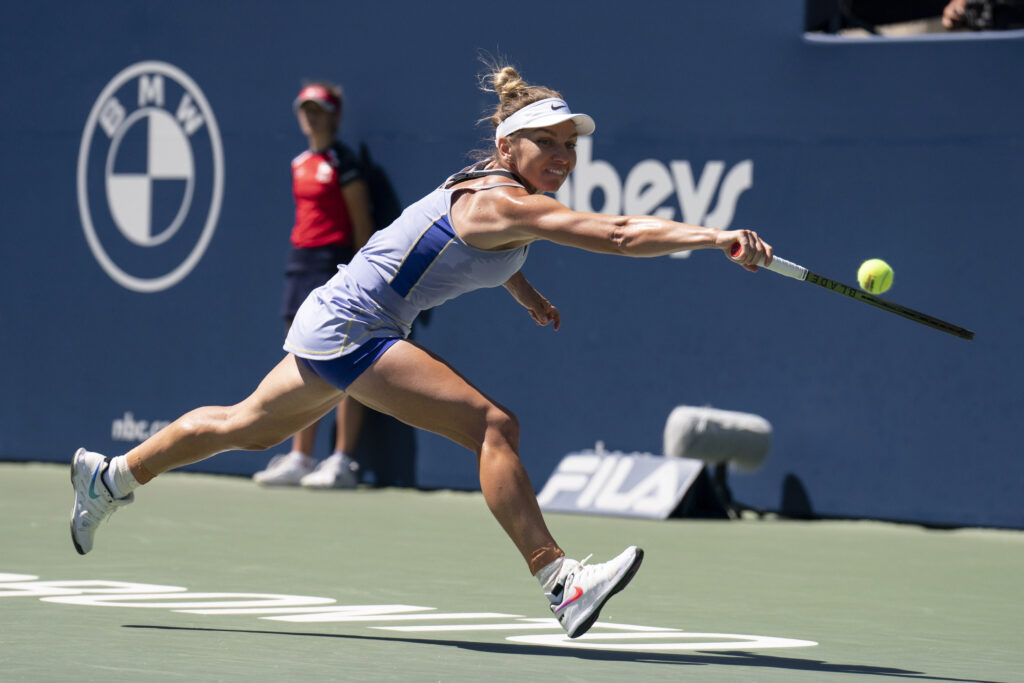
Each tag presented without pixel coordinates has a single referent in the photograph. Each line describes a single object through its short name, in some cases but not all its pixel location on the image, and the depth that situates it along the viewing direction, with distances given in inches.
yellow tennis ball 458.0
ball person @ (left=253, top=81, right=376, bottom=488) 815.1
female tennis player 413.7
